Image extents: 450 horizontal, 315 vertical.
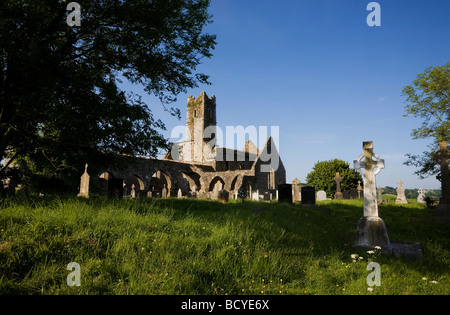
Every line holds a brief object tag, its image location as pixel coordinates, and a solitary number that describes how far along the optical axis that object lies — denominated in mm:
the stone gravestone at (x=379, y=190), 23106
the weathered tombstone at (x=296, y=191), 22475
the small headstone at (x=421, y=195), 21125
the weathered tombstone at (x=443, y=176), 10656
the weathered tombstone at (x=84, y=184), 9711
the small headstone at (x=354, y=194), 23562
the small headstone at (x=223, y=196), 14625
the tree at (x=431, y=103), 19484
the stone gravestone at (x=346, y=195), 24017
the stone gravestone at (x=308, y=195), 14234
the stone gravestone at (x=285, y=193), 15026
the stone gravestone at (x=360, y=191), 23631
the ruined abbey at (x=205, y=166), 26567
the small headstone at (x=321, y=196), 22762
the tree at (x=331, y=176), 34375
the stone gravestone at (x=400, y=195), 18141
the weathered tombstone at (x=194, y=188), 30753
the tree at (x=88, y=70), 7398
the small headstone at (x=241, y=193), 27625
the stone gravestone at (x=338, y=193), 23122
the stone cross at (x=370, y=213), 6379
